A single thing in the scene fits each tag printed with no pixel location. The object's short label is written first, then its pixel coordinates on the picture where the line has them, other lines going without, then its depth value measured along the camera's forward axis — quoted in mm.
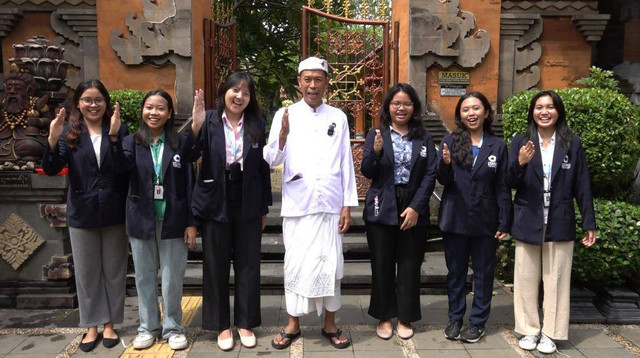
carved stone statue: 4465
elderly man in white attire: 3568
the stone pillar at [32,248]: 4508
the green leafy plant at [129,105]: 5945
